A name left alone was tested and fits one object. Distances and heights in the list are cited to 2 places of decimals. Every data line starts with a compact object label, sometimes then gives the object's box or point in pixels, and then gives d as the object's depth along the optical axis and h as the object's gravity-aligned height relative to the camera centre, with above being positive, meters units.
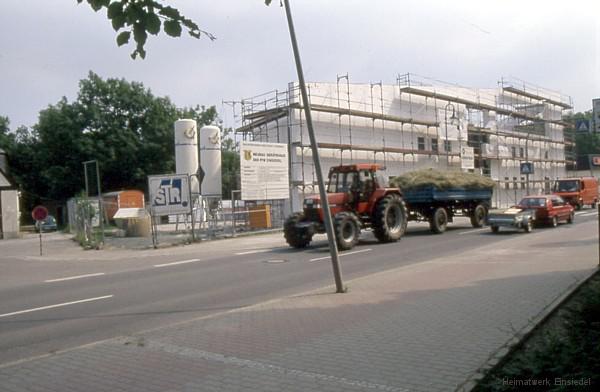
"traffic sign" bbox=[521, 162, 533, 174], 41.96 +1.68
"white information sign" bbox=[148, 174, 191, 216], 25.16 +0.61
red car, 24.73 -0.71
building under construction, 37.47 +5.05
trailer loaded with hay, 23.67 +0.04
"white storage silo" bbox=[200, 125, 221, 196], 34.41 +2.85
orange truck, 39.75 -0.05
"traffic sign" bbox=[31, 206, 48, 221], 22.83 +0.01
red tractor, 18.95 -0.32
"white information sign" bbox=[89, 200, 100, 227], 30.02 -0.01
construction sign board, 28.38 +1.60
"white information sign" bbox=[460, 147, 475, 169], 43.53 +2.67
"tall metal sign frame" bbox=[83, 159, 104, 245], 23.68 -0.66
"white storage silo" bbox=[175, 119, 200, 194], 34.94 +3.47
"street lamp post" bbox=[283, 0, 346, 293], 9.98 +0.58
